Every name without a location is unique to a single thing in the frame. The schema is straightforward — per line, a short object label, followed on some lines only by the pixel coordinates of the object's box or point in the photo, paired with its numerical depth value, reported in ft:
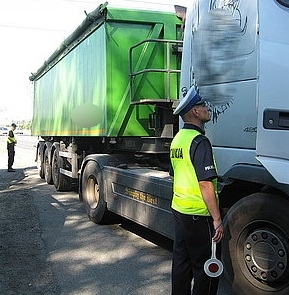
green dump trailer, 15.07
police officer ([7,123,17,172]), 44.19
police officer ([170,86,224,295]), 8.12
